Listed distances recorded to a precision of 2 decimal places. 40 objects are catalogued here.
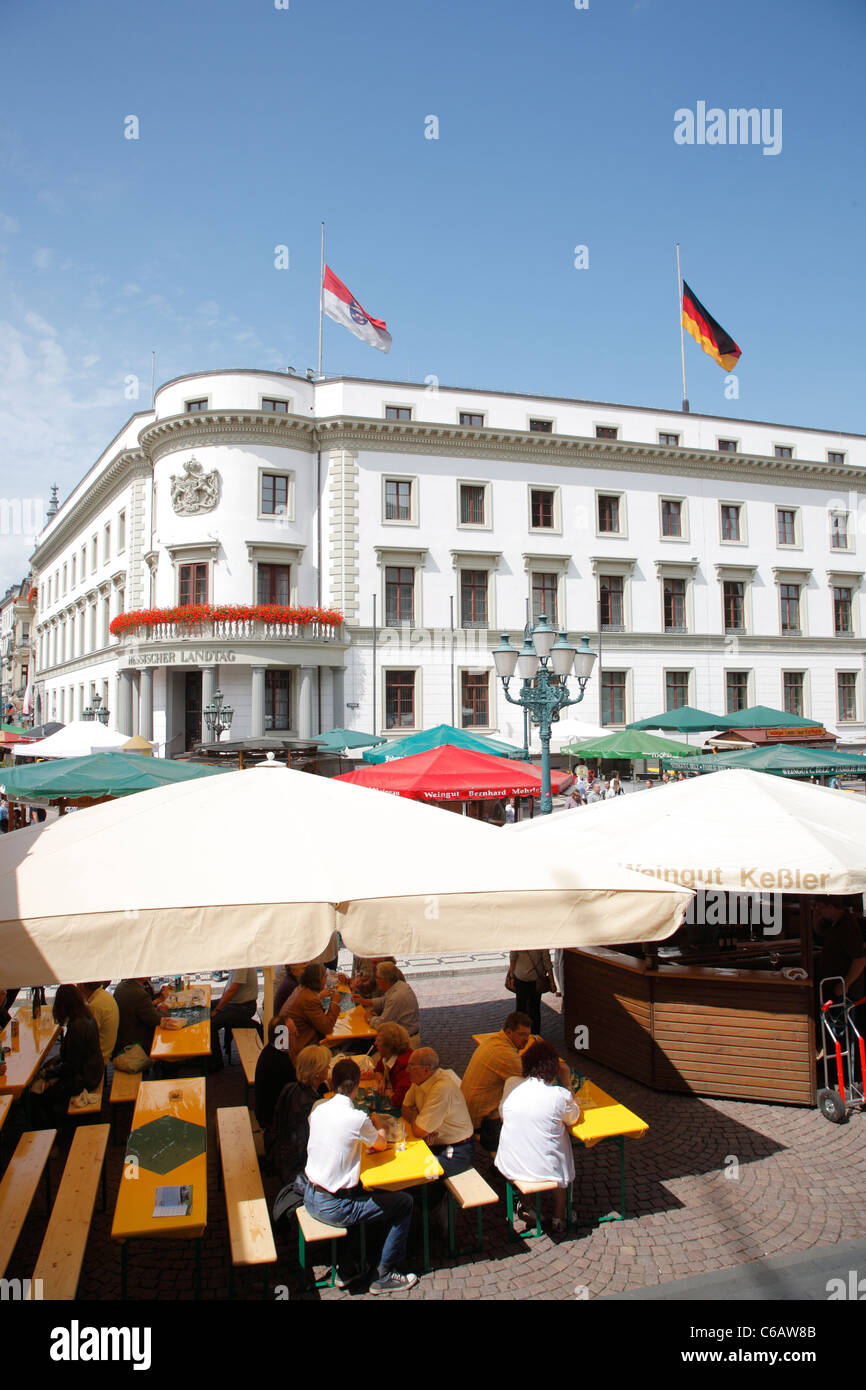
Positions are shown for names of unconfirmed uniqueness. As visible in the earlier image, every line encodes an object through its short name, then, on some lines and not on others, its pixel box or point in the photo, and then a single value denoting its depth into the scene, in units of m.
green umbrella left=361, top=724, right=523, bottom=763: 15.27
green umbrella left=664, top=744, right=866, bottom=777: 14.91
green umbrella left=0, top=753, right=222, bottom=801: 11.48
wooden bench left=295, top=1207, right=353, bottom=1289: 4.53
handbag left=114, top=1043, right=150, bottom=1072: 6.89
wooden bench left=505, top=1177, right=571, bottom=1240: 4.97
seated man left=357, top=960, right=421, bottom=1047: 7.18
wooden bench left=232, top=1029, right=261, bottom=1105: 7.29
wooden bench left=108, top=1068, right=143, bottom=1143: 6.41
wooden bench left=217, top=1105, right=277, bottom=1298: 4.43
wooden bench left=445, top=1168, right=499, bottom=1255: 4.80
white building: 32.72
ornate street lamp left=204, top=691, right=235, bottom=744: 22.97
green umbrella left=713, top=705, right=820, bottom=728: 23.97
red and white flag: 32.41
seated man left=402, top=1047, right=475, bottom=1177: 5.21
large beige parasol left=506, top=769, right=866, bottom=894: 6.52
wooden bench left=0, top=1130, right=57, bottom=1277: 4.50
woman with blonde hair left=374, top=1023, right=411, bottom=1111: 5.74
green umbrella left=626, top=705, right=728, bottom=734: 26.02
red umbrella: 11.72
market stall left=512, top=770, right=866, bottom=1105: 6.65
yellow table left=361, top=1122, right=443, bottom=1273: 4.81
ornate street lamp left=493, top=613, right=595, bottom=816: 13.18
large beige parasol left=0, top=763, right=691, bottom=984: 4.14
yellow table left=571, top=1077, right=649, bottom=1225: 5.41
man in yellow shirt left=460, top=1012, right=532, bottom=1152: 5.84
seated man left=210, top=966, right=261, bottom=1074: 8.16
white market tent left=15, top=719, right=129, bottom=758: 16.17
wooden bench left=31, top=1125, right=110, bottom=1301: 4.19
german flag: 37.16
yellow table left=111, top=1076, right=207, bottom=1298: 4.41
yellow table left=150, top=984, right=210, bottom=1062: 6.93
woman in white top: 5.06
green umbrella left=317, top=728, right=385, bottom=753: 23.92
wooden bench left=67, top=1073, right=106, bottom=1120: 6.21
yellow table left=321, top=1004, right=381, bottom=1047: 7.34
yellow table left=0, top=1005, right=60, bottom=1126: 6.00
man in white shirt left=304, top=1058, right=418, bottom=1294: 4.67
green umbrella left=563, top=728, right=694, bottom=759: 19.41
